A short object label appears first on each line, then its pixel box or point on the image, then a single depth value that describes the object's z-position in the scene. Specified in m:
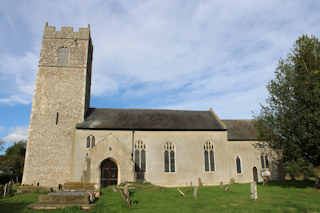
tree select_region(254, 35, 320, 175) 19.03
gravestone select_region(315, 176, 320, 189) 19.78
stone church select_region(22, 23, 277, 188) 23.50
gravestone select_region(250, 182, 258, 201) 14.80
